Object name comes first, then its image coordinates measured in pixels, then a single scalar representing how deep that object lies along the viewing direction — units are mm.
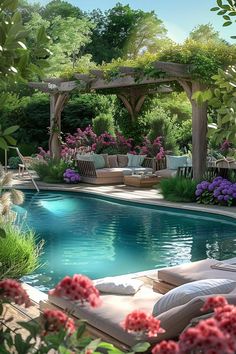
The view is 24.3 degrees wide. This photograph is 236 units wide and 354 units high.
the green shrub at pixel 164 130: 16109
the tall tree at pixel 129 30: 38750
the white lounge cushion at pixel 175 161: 14000
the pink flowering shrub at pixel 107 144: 15641
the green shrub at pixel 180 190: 11117
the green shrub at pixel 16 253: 4957
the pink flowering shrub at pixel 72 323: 1185
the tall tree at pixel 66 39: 26666
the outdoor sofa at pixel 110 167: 14242
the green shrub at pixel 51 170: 14680
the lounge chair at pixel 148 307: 2707
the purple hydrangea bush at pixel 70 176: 14398
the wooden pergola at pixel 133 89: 11203
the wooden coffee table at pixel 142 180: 13531
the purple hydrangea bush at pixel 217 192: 10430
